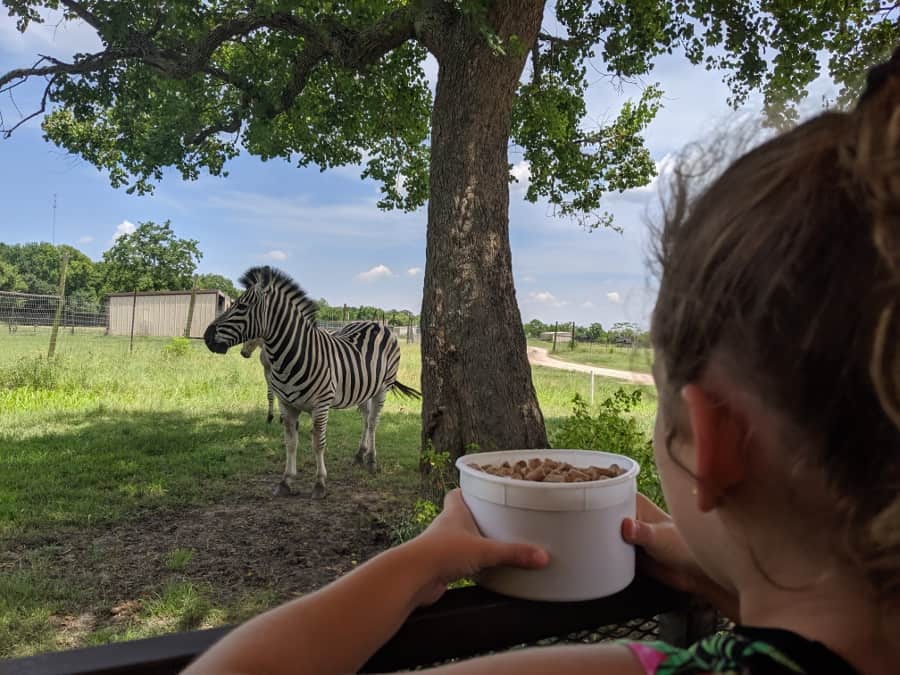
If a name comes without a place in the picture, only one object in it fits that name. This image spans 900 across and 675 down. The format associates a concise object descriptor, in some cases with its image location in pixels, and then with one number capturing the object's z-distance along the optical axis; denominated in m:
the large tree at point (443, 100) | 2.94
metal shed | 15.33
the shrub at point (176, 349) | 8.92
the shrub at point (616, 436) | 2.05
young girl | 0.30
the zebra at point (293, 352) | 3.91
